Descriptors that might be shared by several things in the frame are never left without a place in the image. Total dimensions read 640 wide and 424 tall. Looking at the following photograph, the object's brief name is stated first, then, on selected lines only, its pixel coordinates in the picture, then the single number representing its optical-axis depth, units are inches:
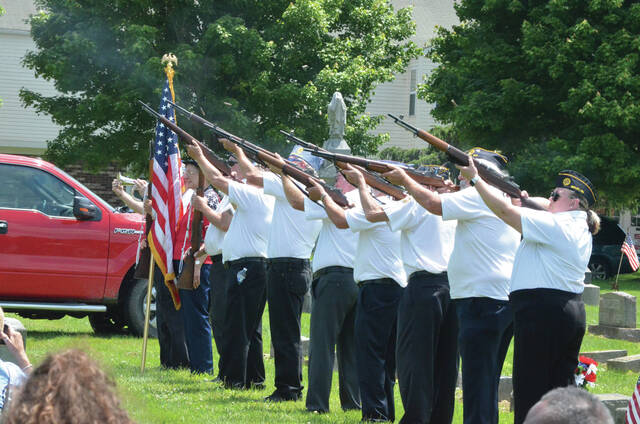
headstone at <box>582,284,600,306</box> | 1312.1
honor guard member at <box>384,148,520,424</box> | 442.4
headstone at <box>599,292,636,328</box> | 1027.9
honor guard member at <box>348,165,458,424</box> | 475.8
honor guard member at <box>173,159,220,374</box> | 693.9
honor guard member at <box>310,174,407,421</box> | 516.2
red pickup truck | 829.9
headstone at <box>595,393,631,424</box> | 503.8
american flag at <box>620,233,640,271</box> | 1189.2
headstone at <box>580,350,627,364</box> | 834.5
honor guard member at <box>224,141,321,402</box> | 584.2
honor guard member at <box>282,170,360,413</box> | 549.9
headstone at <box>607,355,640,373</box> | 788.2
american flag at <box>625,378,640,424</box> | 407.3
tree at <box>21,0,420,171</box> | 1726.7
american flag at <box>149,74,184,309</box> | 702.7
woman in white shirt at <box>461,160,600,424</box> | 407.3
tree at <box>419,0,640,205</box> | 1745.4
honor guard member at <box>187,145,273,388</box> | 618.2
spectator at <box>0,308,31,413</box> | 279.1
